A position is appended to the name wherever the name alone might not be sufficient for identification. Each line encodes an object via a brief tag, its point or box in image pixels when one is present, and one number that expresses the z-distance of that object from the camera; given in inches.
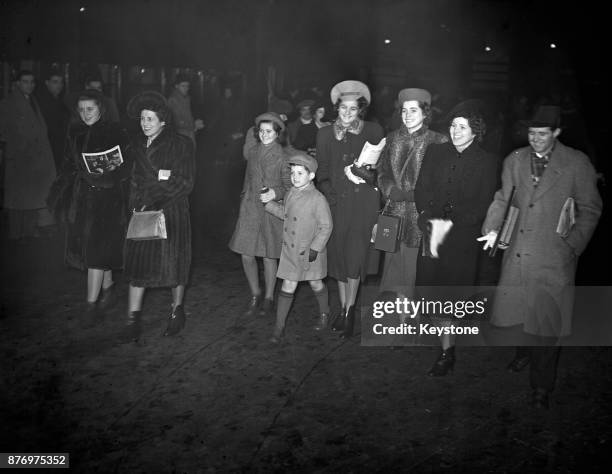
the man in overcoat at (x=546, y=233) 180.4
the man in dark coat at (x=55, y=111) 366.6
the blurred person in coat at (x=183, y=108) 429.4
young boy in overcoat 223.0
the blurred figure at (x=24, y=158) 342.0
